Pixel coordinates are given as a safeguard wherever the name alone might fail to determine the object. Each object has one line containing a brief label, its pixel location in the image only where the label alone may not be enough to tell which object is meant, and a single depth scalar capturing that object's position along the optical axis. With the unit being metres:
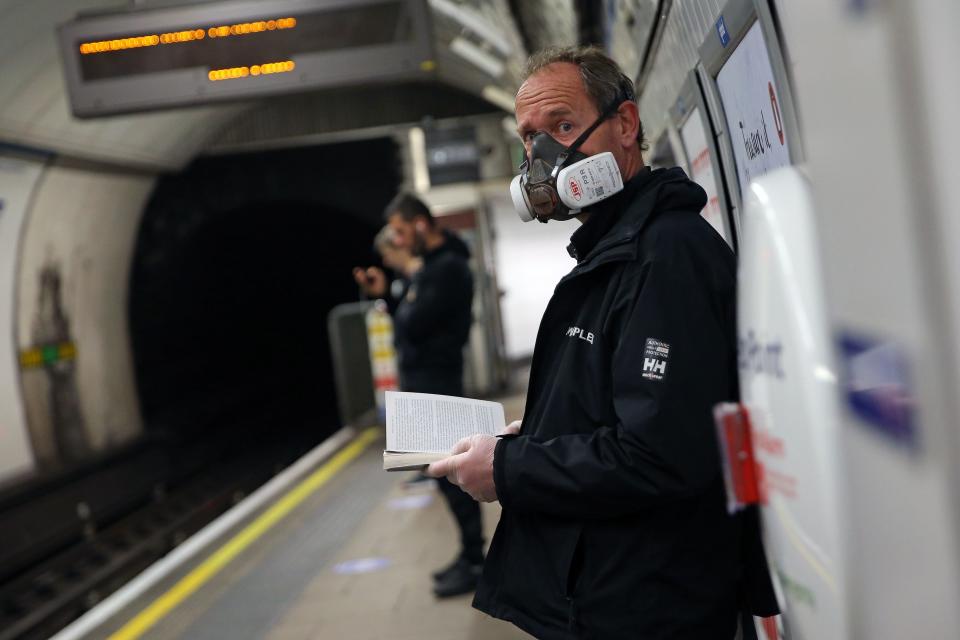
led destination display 5.66
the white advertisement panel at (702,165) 2.94
